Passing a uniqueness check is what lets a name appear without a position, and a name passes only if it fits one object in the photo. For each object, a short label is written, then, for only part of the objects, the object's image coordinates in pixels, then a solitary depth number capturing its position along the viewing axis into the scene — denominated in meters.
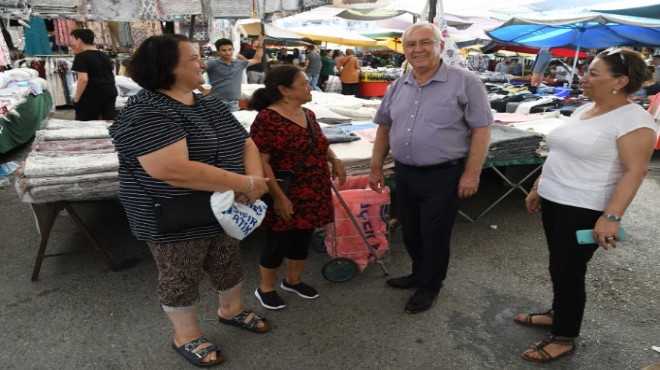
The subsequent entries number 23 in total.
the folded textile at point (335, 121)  5.29
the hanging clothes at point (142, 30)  7.34
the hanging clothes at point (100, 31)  8.61
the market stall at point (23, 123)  6.18
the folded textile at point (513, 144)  4.23
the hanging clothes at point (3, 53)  5.69
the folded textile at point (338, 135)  4.21
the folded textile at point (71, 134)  4.05
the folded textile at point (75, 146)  3.66
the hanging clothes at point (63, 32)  9.81
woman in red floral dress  2.47
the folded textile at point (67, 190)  2.98
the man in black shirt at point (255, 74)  11.27
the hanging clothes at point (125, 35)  8.34
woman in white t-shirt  1.98
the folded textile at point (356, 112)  5.73
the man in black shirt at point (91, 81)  5.25
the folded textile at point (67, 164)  3.00
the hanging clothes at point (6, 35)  6.40
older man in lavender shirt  2.46
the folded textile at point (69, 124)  4.60
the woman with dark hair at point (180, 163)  1.80
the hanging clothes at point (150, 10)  3.94
